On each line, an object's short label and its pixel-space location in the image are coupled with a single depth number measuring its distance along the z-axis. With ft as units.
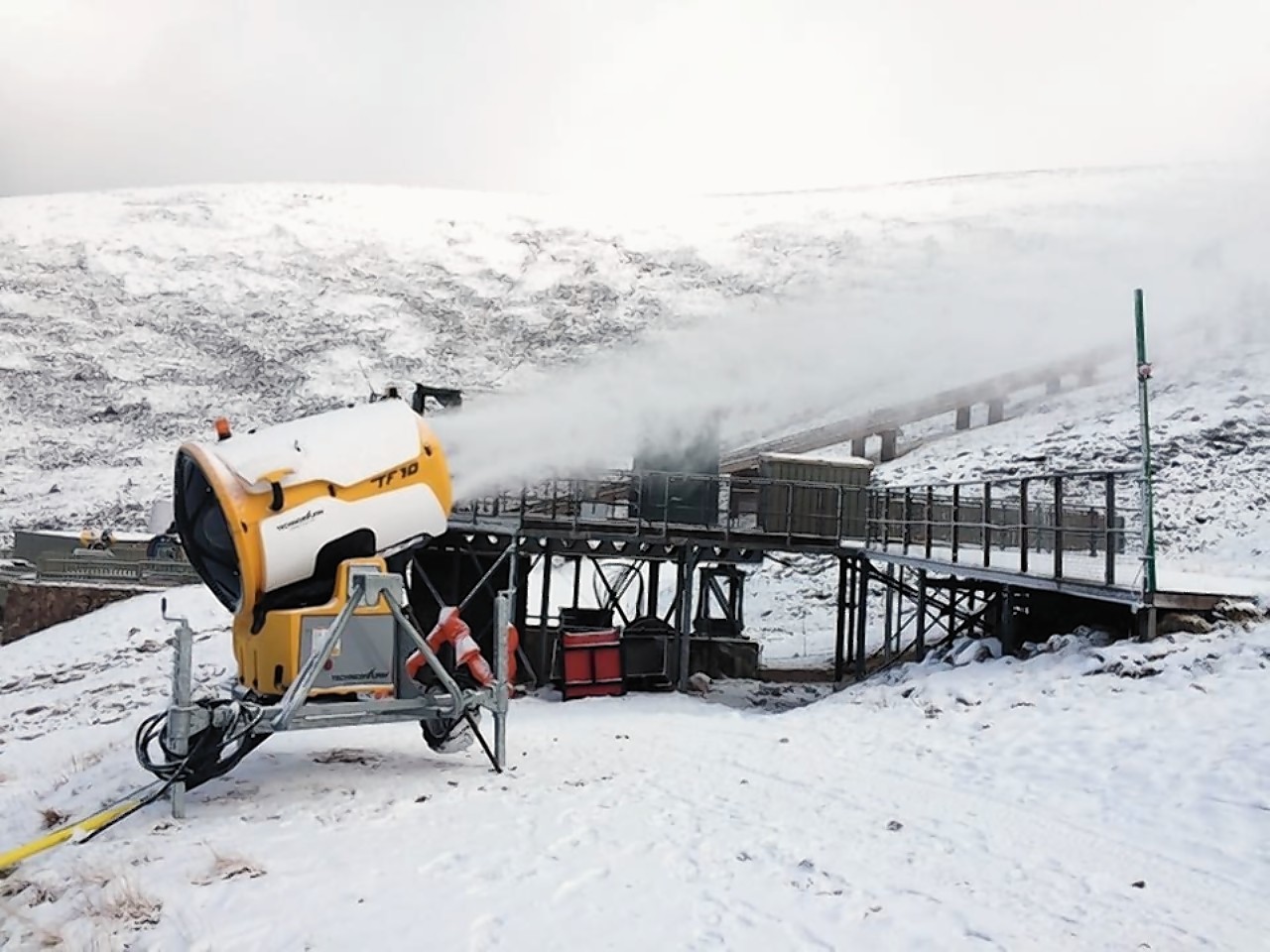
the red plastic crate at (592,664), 52.65
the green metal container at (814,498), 64.75
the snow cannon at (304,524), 26.17
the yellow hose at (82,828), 22.03
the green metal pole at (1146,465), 33.06
